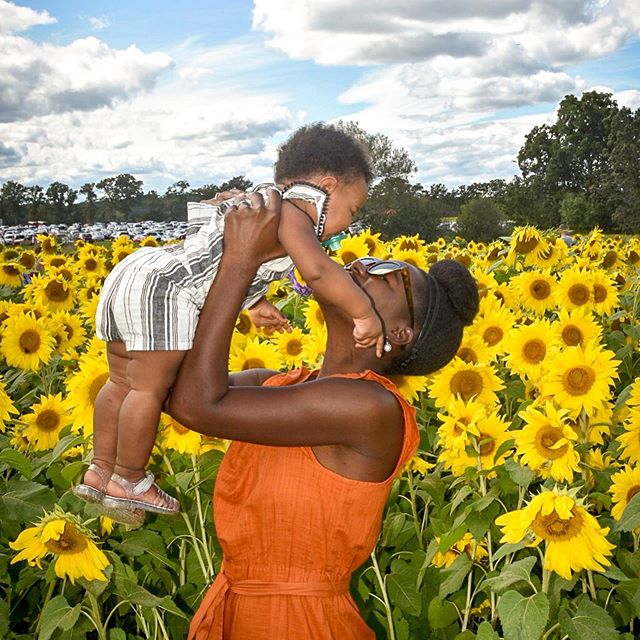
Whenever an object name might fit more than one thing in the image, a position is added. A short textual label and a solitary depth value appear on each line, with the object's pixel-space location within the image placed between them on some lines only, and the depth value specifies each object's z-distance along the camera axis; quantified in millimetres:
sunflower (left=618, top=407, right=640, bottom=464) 3266
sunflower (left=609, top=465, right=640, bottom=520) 3078
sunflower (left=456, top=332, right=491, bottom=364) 4469
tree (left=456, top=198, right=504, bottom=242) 30641
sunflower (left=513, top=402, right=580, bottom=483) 3027
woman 2223
